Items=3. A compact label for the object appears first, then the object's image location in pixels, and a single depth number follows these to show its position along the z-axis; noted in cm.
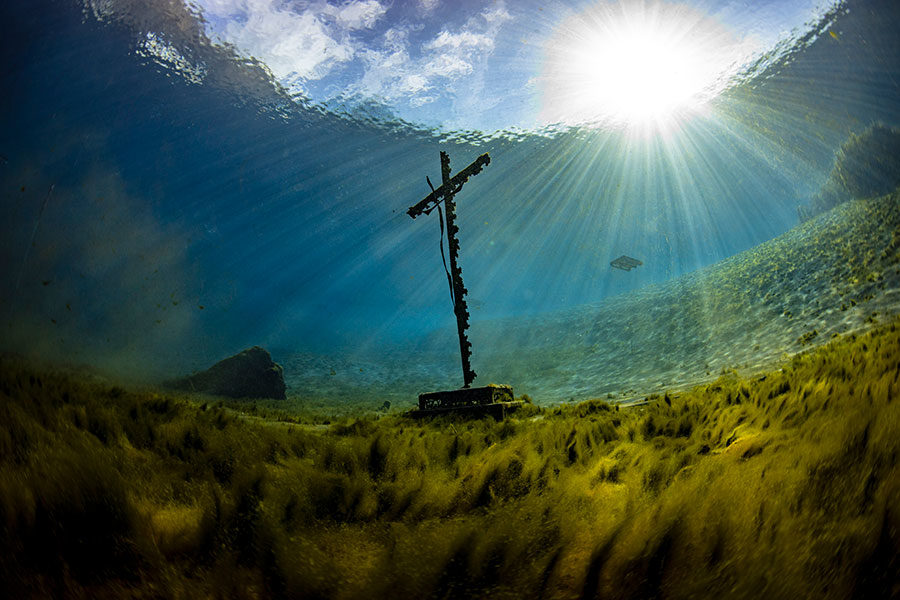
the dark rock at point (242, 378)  1496
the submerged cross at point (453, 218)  666
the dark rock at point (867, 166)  1728
